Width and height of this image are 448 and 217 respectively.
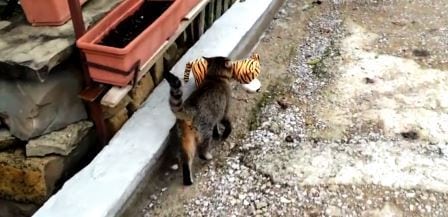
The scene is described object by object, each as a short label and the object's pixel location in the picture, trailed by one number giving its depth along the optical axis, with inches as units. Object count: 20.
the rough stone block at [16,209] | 103.0
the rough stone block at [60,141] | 97.4
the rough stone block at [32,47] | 89.7
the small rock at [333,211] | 94.7
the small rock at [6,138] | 98.7
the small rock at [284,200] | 97.7
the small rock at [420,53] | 135.7
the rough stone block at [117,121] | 106.4
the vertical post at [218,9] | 143.8
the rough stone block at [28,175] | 98.0
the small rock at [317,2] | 162.6
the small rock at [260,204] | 97.0
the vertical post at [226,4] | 148.1
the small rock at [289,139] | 110.6
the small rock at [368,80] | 127.0
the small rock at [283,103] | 120.5
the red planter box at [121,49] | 91.2
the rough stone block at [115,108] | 104.2
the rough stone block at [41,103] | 94.1
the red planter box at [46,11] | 94.9
